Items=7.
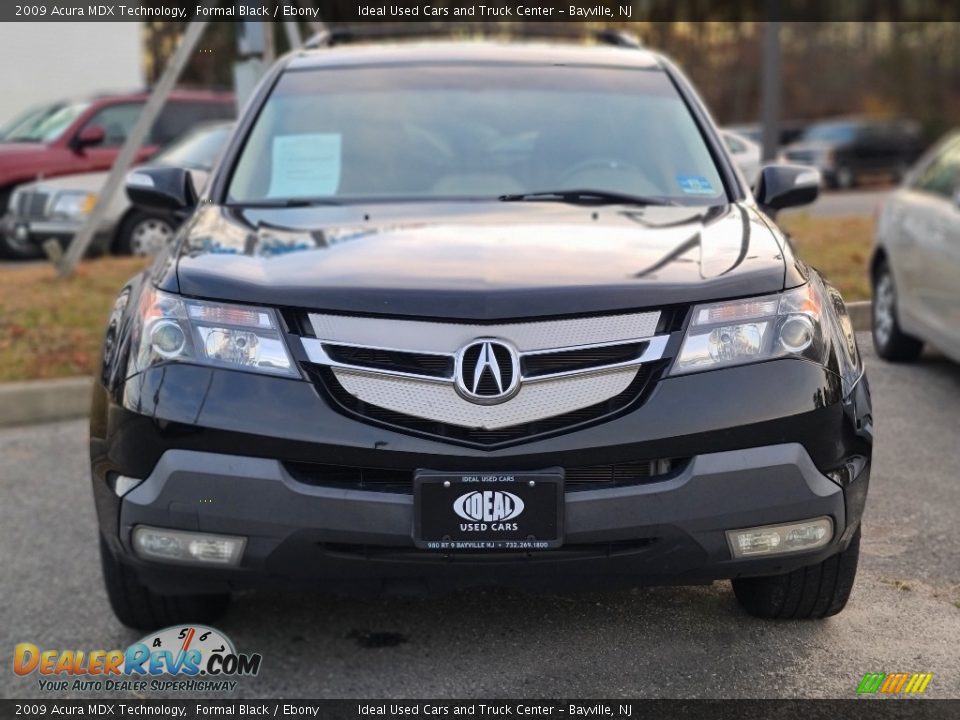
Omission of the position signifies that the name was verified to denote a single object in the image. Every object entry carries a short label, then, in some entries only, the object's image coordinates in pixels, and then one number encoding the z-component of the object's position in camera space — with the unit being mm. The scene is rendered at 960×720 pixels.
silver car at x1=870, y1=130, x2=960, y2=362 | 6027
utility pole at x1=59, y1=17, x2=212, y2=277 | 8961
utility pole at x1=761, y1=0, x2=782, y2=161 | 11078
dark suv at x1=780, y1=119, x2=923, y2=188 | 29438
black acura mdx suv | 2809
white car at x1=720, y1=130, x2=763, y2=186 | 6072
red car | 12328
